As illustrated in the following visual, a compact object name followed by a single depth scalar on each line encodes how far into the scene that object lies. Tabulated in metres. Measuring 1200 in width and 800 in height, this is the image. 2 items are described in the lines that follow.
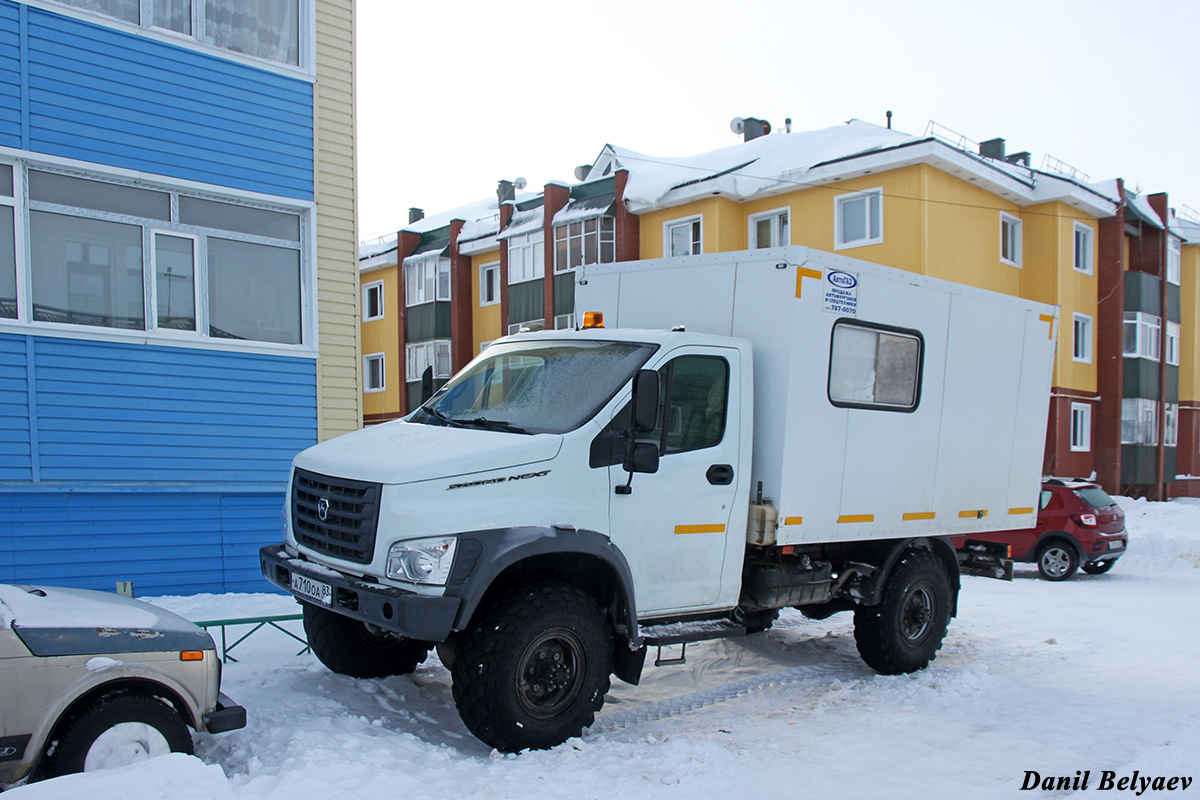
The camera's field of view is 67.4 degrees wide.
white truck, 4.77
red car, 13.59
